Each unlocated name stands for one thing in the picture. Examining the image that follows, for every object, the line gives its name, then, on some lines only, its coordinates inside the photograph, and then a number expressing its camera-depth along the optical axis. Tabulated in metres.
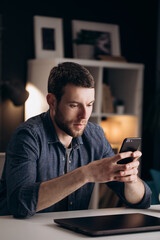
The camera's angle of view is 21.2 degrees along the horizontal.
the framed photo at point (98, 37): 3.90
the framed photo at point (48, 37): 3.80
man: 1.65
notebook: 1.43
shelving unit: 3.64
